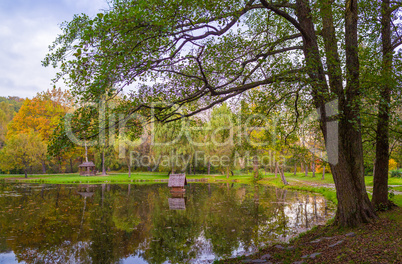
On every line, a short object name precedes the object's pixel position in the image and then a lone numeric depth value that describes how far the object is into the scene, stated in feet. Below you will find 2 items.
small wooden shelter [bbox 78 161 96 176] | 141.31
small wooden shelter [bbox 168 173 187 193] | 76.93
